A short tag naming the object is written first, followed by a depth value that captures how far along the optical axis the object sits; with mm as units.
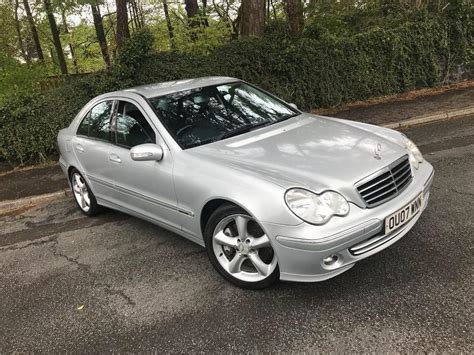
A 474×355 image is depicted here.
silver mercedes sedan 2844
